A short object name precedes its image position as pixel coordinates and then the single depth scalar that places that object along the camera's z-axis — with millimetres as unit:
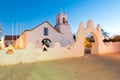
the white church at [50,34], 12970
